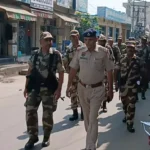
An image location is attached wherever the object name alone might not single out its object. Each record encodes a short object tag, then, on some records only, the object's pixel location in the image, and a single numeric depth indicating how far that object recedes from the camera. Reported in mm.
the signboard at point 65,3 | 25119
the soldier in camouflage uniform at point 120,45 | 10734
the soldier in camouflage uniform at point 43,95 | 5137
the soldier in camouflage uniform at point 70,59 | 6818
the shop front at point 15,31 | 17039
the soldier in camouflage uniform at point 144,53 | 10141
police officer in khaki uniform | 4855
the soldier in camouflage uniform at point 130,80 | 6355
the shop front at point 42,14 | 20378
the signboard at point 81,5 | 29548
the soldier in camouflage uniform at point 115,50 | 9211
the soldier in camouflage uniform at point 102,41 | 7273
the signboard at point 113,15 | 38719
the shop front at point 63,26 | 24797
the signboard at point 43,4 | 20172
